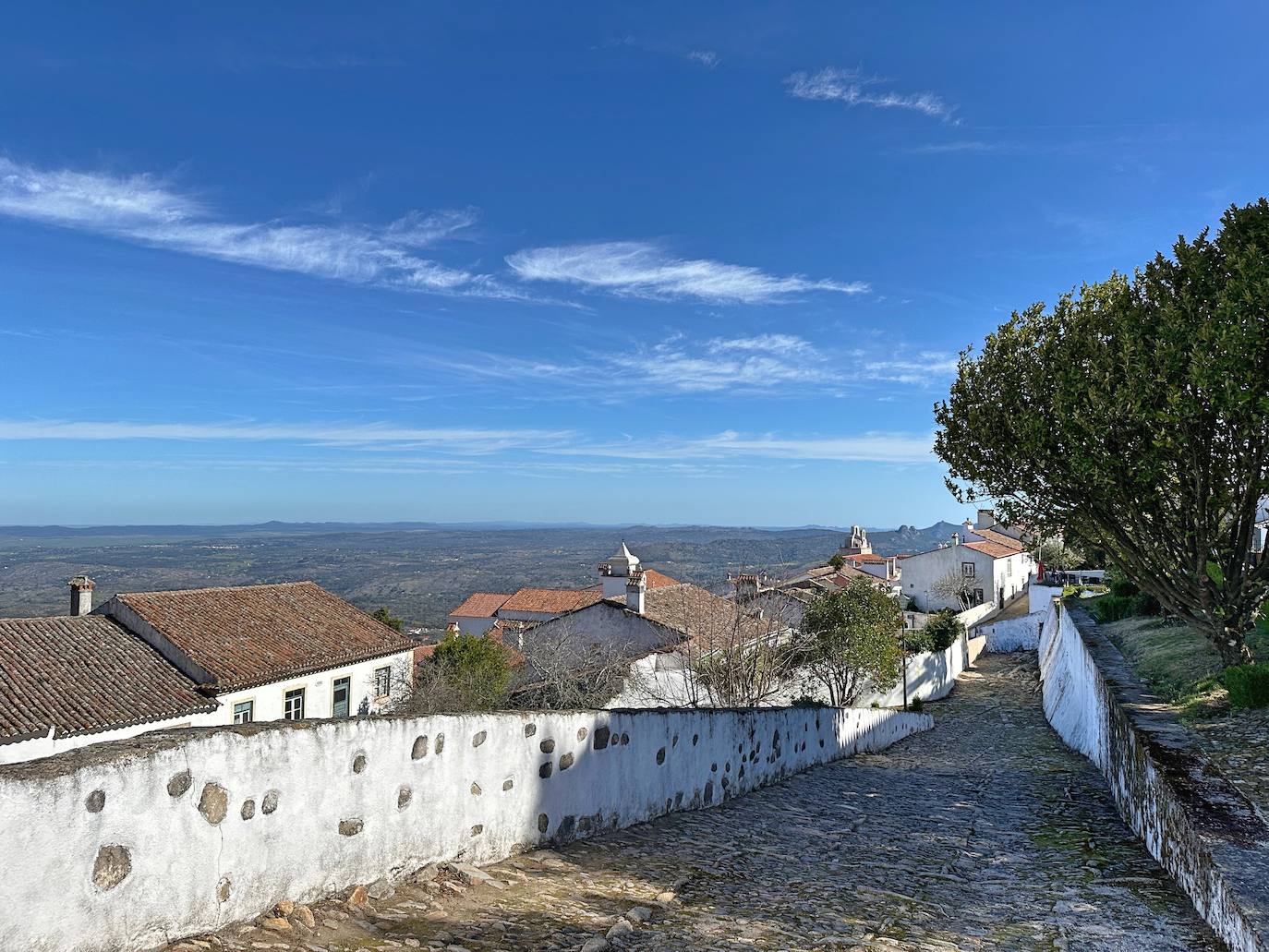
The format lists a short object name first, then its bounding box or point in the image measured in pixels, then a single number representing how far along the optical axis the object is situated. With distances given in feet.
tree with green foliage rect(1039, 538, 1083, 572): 159.31
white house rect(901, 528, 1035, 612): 175.83
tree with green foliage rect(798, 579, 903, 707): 79.15
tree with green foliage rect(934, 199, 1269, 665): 32.07
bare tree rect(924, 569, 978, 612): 173.27
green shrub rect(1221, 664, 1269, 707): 29.78
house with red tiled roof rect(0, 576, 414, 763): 63.57
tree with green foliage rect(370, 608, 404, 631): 127.49
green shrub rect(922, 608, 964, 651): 109.70
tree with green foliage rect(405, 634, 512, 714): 82.71
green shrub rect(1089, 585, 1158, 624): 69.46
